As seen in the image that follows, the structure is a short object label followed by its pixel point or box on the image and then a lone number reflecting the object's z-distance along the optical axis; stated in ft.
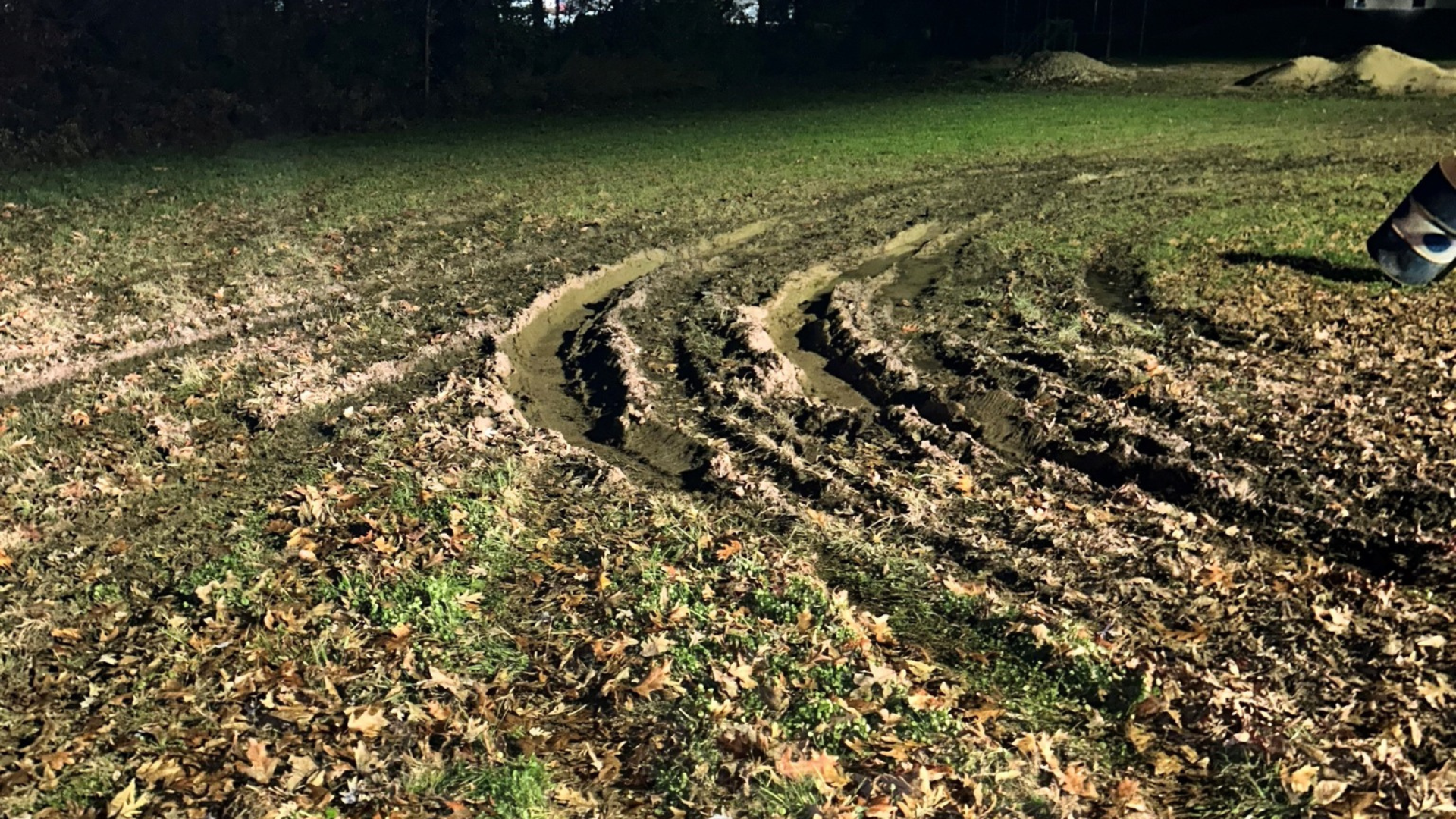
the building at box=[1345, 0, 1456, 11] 119.14
